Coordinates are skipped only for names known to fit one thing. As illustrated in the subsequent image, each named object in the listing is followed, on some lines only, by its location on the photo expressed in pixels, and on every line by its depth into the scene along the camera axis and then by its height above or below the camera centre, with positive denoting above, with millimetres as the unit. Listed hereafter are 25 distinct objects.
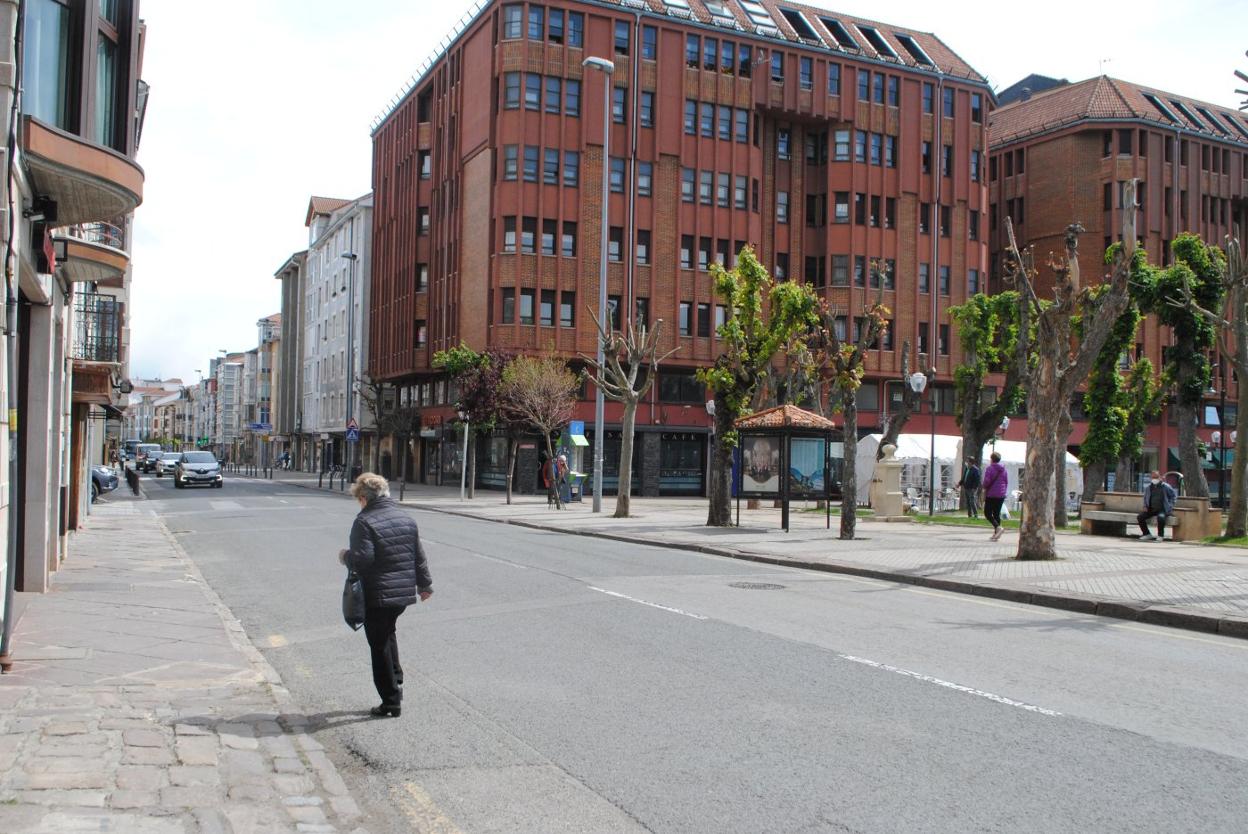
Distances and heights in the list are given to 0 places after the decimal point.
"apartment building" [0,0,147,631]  9242 +2327
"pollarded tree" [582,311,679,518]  30016 +1953
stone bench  24516 -1191
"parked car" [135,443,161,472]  86312 -1072
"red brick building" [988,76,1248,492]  63094 +16882
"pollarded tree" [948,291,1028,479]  39406 +3683
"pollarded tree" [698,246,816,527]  26859 +2264
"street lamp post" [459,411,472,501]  41728 +1143
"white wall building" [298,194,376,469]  71000 +8656
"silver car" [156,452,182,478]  71000 -1255
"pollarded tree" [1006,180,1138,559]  18312 +1460
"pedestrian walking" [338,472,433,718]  7004 -814
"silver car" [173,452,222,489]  49938 -1202
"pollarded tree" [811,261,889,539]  23312 +1844
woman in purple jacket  22672 -622
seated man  24578 -910
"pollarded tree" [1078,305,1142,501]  33500 +1608
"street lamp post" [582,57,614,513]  31328 +4345
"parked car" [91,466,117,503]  37000 -1313
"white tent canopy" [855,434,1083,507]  41062 -60
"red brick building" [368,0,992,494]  48406 +12979
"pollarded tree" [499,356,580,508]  39906 +2166
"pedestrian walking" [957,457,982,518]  29516 -692
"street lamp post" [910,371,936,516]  33125 +2257
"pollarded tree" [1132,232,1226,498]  30391 +4107
